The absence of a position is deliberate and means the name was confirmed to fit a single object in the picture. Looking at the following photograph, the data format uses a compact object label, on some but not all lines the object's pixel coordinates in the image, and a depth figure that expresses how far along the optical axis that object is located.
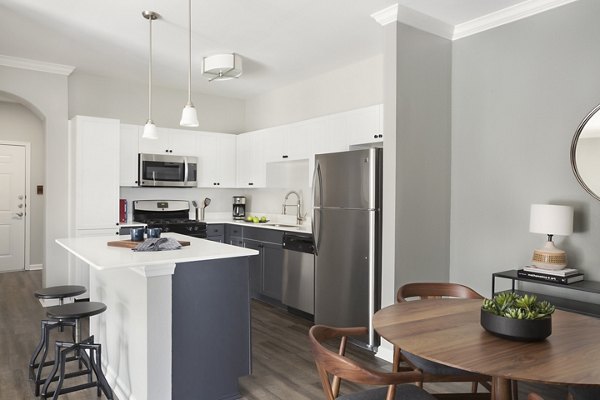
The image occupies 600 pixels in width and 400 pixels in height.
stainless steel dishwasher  4.37
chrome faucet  5.42
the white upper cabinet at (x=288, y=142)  4.88
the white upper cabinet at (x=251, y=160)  5.74
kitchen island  2.39
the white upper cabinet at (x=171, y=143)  5.50
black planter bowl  1.61
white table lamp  2.89
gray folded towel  2.70
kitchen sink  5.10
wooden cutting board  2.90
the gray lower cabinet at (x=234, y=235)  5.55
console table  2.72
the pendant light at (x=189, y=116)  3.22
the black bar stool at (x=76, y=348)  2.52
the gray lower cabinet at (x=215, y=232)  5.62
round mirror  2.94
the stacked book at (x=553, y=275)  2.83
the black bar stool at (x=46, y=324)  2.73
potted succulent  1.62
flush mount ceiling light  4.52
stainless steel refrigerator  3.60
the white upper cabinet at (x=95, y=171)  4.91
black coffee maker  6.45
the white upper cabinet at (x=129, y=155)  5.30
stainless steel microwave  5.46
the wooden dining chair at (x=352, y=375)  1.52
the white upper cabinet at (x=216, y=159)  5.99
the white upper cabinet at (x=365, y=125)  3.92
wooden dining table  1.38
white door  7.03
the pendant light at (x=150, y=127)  3.53
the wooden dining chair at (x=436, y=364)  2.07
